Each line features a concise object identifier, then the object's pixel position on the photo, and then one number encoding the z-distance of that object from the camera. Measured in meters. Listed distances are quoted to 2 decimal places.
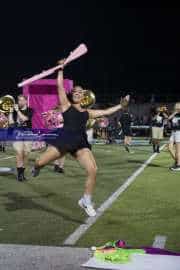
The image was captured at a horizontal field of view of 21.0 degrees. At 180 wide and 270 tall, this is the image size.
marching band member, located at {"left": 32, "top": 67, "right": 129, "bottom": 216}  6.95
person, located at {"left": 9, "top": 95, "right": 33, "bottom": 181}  11.58
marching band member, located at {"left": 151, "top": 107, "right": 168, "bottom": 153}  20.29
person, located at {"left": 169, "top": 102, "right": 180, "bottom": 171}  13.78
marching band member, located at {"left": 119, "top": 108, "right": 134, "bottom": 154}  21.75
